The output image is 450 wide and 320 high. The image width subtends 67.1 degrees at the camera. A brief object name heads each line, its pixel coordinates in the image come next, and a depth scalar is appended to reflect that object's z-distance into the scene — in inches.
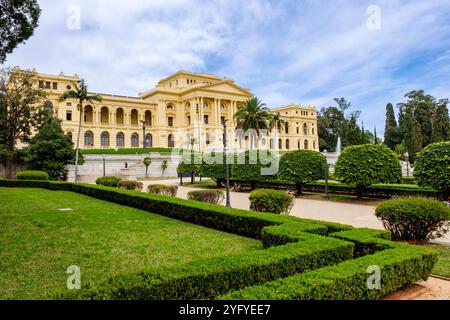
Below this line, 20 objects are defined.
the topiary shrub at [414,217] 330.3
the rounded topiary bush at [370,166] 708.7
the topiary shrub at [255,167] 1008.9
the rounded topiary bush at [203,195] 578.6
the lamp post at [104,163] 1602.4
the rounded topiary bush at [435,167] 603.8
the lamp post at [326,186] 816.6
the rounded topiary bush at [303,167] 872.3
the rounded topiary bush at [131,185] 871.2
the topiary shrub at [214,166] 1134.4
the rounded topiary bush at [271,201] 470.3
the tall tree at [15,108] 1373.0
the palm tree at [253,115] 1850.4
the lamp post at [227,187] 599.7
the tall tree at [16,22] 435.2
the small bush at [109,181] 954.1
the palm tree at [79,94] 1349.7
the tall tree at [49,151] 1339.8
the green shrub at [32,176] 1107.9
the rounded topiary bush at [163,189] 720.3
